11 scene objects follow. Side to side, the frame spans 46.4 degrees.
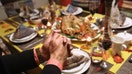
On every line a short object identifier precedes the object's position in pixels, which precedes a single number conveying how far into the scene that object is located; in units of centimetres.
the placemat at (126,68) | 93
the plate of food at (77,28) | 127
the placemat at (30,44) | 129
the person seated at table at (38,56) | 86
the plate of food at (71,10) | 178
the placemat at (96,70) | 95
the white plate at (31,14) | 190
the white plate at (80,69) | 94
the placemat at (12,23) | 171
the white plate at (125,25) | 135
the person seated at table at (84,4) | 202
